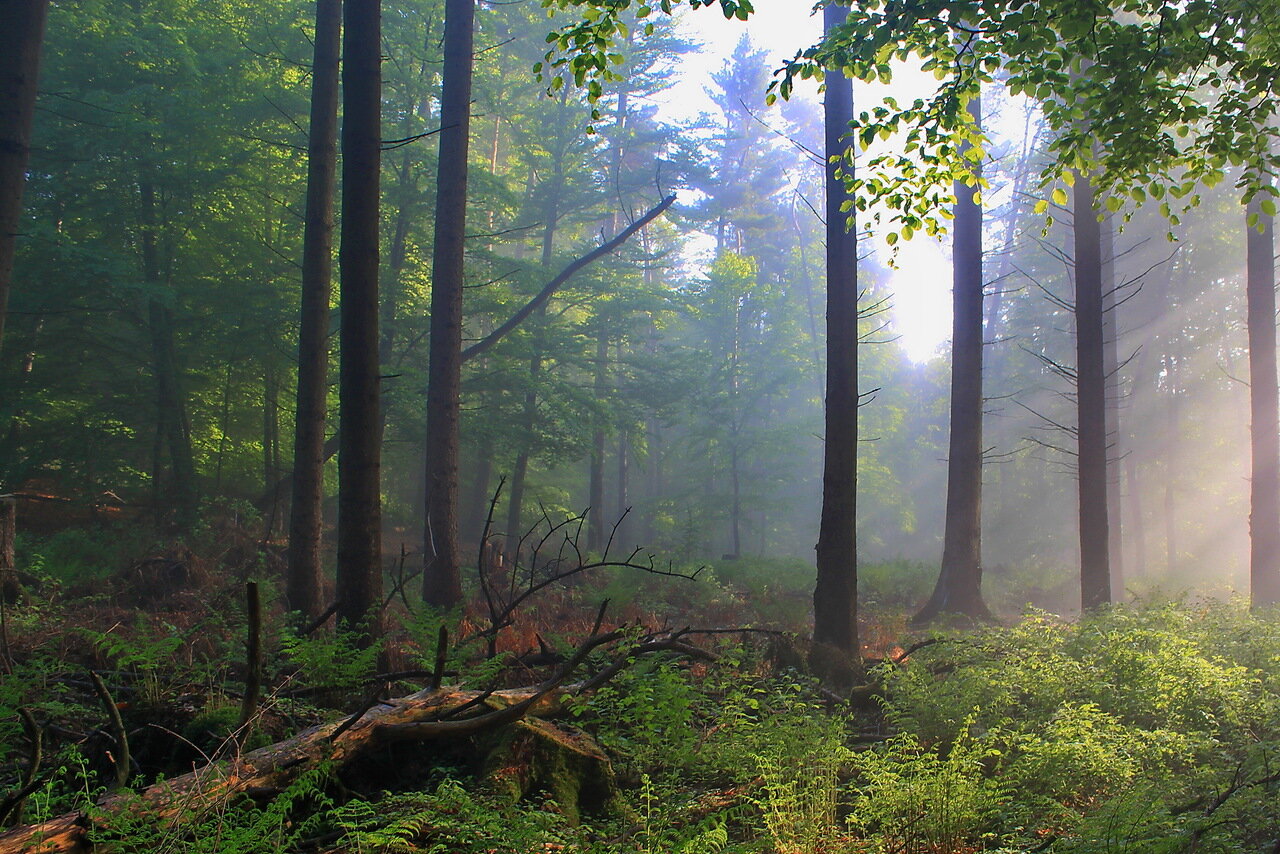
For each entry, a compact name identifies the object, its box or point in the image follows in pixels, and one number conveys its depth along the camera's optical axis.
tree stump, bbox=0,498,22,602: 7.81
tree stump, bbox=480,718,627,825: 4.34
